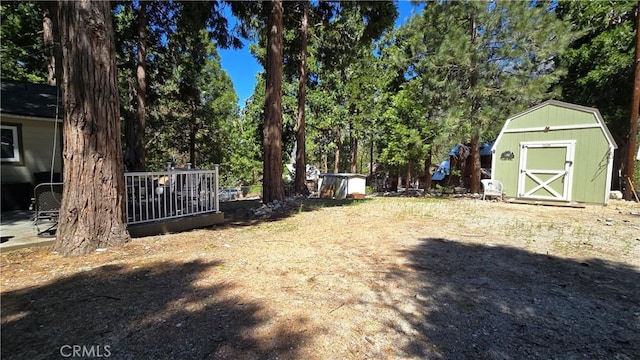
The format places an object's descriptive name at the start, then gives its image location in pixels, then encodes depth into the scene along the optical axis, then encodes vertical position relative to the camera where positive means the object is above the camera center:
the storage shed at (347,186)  17.16 -1.17
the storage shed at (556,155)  8.62 +0.44
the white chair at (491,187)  10.40 -0.67
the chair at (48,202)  4.27 -0.58
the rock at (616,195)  10.84 -0.94
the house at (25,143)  7.04 +0.47
